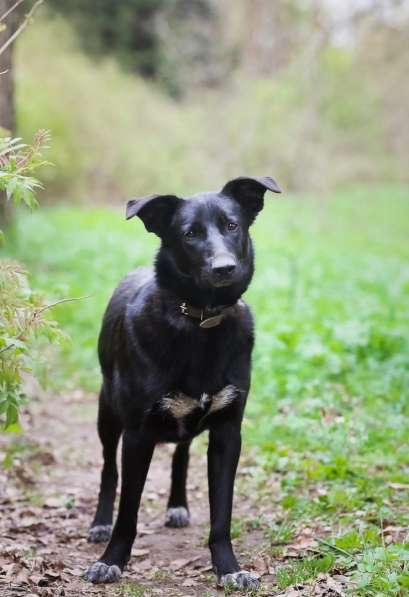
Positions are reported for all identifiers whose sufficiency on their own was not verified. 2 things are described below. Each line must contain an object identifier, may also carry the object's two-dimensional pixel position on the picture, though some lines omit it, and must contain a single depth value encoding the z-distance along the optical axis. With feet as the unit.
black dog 12.05
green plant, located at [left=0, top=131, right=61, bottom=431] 10.35
